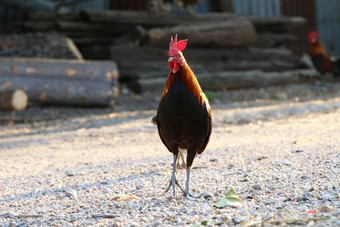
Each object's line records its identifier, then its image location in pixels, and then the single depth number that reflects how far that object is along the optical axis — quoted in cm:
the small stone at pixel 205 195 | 705
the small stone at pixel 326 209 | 580
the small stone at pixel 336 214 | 559
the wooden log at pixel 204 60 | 2312
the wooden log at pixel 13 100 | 1670
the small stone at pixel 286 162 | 859
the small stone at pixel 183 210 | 638
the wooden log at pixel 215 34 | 2313
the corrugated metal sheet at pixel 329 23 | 3503
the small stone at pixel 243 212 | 596
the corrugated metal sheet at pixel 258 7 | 3023
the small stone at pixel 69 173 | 910
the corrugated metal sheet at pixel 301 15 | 3377
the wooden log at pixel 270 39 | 2787
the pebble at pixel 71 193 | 736
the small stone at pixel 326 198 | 628
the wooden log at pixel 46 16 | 2264
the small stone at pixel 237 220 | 567
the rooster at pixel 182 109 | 685
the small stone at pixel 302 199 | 641
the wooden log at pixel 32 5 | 2308
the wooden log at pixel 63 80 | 1769
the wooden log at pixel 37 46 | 1998
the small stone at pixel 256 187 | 717
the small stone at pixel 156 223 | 585
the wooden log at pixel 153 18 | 2287
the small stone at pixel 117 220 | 601
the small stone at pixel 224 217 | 582
